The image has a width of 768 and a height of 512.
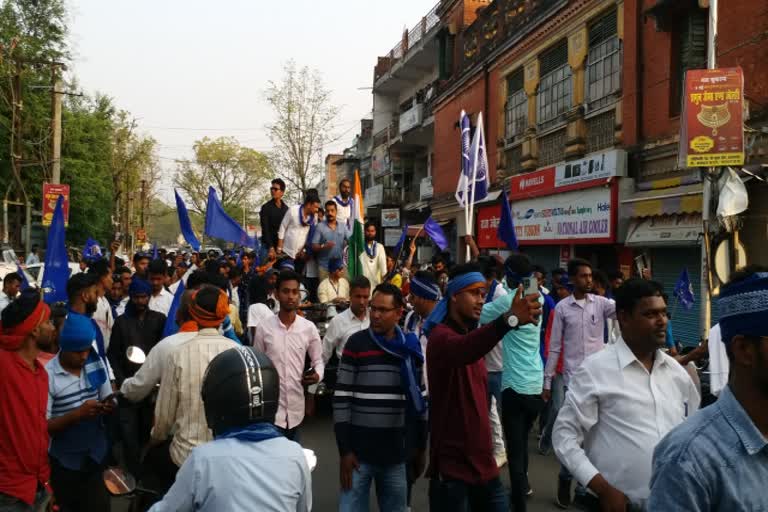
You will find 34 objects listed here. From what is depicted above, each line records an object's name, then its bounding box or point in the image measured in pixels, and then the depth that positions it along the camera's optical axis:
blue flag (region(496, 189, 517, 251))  8.45
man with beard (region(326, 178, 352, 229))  9.95
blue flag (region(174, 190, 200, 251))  9.30
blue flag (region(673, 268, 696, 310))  10.42
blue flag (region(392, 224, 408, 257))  9.01
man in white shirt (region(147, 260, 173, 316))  7.23
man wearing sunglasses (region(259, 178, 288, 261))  10.17
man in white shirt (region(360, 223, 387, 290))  9.10
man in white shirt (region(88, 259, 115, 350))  7.06
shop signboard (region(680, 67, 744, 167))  10.14
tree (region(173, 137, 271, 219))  58.66
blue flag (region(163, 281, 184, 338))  5.82
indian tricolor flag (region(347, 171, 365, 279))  8.88
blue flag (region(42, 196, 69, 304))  6.48
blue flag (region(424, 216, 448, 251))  10.85
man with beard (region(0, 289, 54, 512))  3.21
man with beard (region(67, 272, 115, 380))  5.38
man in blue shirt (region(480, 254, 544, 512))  4.95
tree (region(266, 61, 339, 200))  32.03
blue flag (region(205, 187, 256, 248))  9.57
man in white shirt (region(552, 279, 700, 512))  2.90
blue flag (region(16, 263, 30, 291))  7.58
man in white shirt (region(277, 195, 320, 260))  9.79
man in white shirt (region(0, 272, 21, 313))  8.75
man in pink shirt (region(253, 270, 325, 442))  5.07
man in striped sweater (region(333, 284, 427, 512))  3.99
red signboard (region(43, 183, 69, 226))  17.60
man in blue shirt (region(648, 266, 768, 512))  1.61
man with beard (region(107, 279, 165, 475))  5.03
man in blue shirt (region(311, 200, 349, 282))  9.51
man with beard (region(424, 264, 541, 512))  3.51
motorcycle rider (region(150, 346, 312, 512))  1.97
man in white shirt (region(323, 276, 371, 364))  6.07
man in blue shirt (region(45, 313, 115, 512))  3.77
